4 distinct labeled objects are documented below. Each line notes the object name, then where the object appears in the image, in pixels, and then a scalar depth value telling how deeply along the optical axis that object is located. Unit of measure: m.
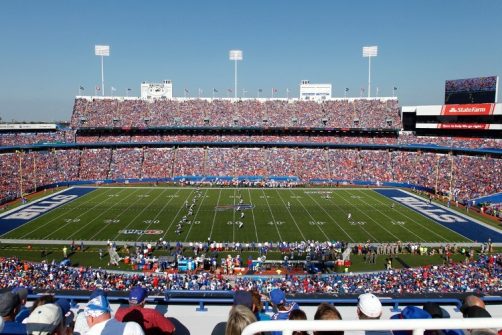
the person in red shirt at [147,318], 3.92
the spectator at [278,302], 4.26
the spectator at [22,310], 4.36
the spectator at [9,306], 3.49
